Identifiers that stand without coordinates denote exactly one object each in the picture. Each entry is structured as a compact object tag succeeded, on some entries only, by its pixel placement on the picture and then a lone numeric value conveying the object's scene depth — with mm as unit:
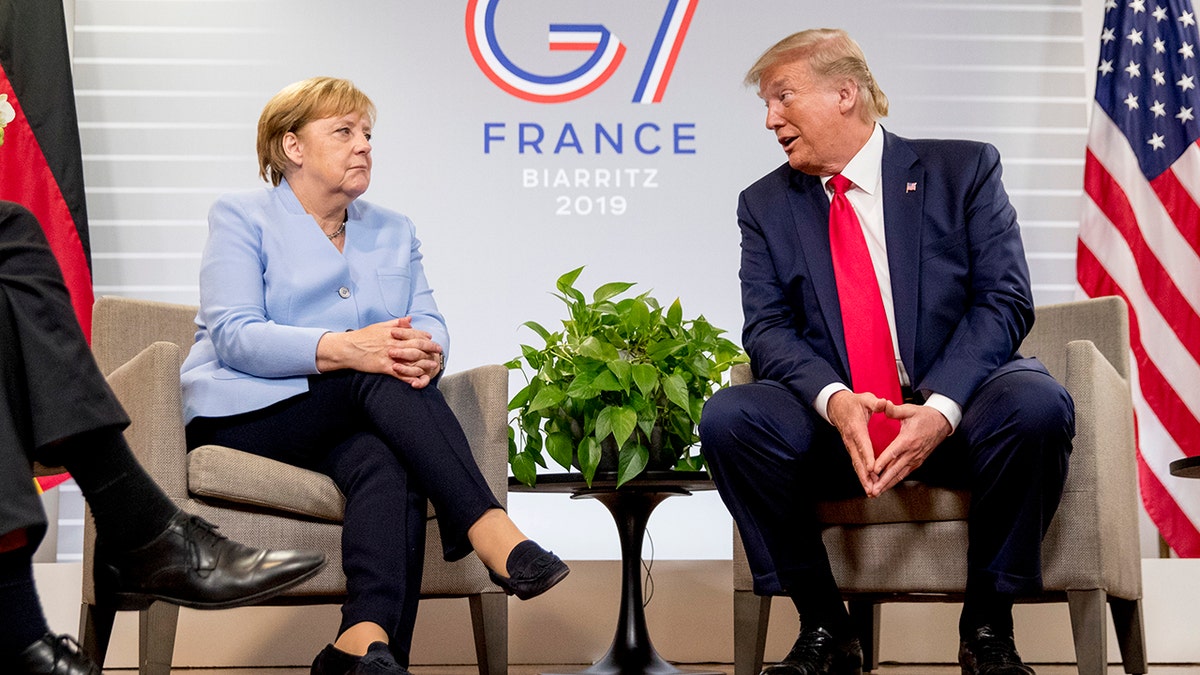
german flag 3607
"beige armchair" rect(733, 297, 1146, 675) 2047
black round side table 2568
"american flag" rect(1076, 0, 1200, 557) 3557
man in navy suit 1979
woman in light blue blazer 2014
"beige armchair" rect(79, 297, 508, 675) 2145
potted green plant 2533
